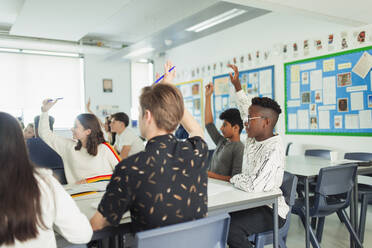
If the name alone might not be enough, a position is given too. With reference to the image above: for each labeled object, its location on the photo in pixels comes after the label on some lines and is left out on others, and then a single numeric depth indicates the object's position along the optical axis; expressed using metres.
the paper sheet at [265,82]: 5.41
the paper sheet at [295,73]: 4.93
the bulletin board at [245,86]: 5.43
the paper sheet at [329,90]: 4.47
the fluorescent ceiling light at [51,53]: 7.01
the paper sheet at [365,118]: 4.07
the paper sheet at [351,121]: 4.23
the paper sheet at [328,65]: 4.48
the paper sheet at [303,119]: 4.86
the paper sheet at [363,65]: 4.07
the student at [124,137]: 4.11
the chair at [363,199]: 2.86
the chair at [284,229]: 1.92
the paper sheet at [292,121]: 5.05
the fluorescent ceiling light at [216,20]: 5.49
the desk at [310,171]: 2.45
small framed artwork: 7.78
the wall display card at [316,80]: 4.65
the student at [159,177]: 1.16
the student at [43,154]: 3.15
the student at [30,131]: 4.37
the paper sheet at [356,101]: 4.15
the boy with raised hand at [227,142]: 2.55
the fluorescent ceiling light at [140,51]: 6.19
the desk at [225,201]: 1.53
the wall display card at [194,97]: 7.07
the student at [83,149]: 2.50
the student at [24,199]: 0.99
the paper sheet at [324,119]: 4.59
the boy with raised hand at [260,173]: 1.88
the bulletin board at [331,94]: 4.14
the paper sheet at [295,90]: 4.95
